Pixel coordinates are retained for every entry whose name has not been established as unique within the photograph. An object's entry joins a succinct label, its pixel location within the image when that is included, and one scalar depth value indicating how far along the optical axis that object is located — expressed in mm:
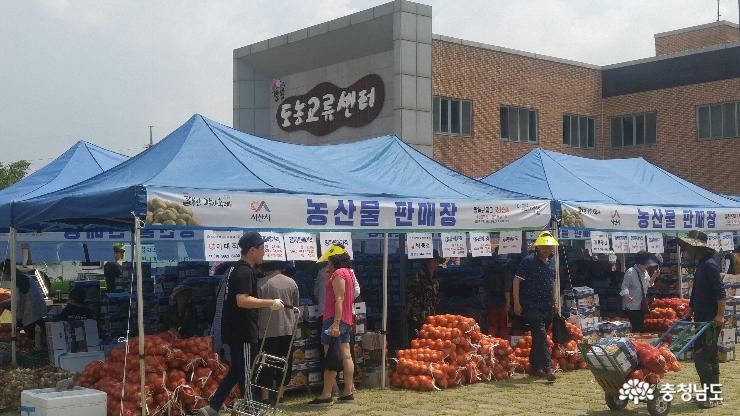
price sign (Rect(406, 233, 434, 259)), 12039
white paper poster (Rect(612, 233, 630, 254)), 15406
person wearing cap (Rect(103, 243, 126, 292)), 16377
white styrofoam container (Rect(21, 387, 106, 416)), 8656
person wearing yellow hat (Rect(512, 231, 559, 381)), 12141
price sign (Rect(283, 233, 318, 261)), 10461
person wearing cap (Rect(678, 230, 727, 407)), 9961
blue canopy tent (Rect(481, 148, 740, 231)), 14711
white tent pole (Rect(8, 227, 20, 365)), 11826
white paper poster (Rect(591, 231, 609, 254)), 14728
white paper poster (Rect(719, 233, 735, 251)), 17797
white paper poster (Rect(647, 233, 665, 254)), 16377
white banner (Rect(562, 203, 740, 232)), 14055
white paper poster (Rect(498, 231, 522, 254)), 13430
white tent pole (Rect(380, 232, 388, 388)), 11675
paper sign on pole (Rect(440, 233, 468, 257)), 12648
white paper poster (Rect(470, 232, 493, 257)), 12875
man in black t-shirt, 8672
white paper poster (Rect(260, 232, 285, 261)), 10133
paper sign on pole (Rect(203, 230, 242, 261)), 9672
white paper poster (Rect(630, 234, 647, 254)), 15984
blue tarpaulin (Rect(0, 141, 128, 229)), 13719
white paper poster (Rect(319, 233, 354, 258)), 10906
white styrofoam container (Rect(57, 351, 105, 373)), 11898
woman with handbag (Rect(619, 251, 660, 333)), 16777
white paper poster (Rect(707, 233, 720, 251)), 16134
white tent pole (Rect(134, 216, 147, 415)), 8836
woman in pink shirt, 10375
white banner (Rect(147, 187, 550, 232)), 9422
